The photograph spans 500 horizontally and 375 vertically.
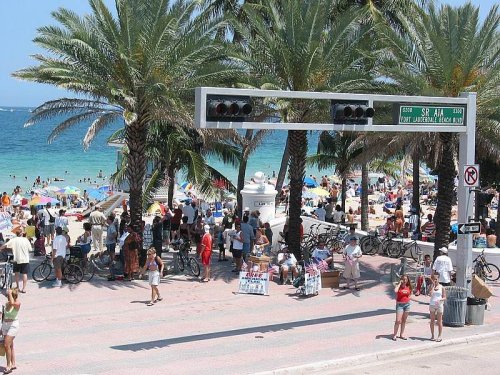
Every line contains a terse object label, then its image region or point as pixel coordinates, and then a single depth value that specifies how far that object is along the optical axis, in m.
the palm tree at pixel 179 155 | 29.67
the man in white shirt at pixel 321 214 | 32.50
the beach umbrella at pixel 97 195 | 46.81
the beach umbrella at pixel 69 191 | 48.84
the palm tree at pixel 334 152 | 33.28
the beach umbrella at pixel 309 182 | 56.09
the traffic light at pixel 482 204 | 32.34
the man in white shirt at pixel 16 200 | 39.04
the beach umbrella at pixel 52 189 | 50.66
